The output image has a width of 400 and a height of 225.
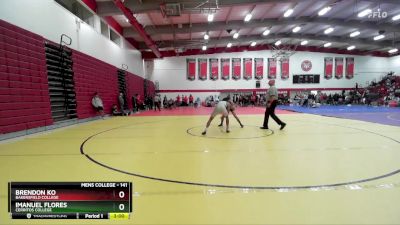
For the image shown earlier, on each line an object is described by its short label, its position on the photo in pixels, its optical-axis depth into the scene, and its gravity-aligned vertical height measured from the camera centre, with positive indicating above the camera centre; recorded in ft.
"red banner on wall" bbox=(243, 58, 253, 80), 90.21 +12.59
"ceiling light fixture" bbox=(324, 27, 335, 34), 68.23 +20.28
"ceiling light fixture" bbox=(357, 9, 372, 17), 49.78 +18.43
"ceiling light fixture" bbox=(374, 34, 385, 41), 71.10 +19.17
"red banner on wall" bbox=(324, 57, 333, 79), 92.79 +12.84
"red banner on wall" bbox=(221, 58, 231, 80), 89.71 +12.08
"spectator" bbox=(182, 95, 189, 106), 87.09 -0.69
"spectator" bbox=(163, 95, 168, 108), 79.67 -1.03
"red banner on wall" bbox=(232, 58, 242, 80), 89.94 +12.49
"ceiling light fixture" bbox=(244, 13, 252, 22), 52.54 +18.36
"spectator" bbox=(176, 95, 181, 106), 86.28 -0.52
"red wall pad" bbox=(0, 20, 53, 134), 20.06 +1.53
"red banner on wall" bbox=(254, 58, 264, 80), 90.53 +13.03
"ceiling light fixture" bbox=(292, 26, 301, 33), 67.67 +20.46
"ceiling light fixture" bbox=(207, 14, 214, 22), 50.42 +17.38
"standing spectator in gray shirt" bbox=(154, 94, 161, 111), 65.36 -0.58
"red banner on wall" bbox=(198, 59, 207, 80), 89.81 +11.63
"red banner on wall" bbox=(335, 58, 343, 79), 93.35 +12.57
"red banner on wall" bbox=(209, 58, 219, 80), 89.86 +11.50
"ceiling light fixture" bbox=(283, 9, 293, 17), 50.69 +18.81
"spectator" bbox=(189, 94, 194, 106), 87.61 -0.30
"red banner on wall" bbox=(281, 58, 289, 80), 91.86 +11.80
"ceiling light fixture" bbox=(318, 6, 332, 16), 47.95 +18.60
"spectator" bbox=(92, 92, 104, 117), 37.11 -0.72
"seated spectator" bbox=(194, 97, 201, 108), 86.26 -1.35
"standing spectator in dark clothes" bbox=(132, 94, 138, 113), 56.91 -1.27
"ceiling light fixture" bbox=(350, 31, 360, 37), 70.36 +20.02
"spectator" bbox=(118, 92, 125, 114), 46.58 -0.48
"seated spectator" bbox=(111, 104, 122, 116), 45.32 -2.40
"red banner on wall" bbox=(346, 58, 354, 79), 93.71 +12.65
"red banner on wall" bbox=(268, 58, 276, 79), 90.68 +12.01
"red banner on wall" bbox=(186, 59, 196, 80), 89.45 +11.58
